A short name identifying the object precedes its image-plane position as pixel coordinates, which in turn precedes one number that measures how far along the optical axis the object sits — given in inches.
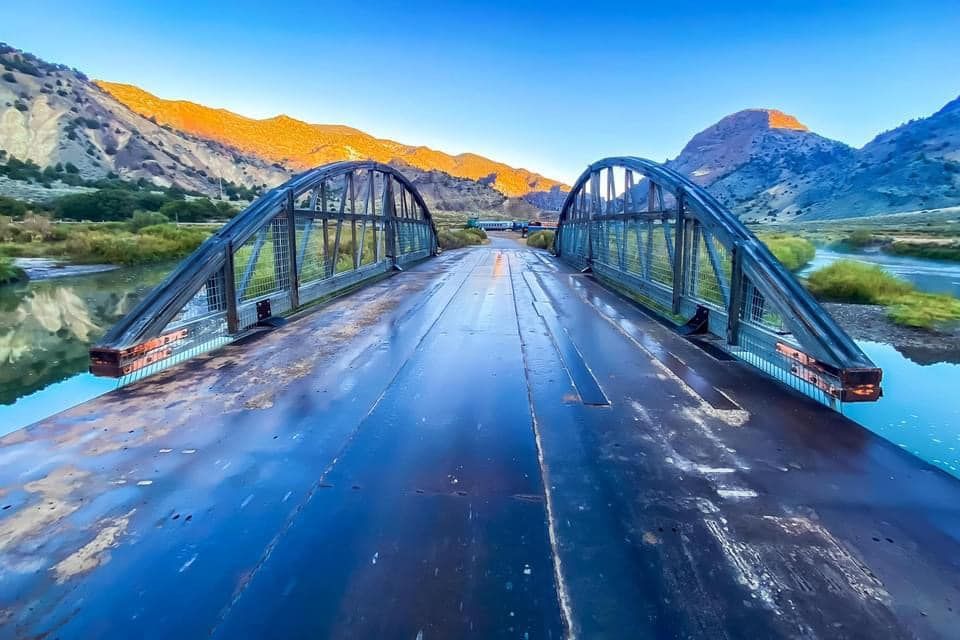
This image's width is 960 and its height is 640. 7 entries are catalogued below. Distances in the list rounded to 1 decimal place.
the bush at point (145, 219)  1262.3
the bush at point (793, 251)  858.2
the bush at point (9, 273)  646.6
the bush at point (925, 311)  434.3
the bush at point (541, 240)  1540.4
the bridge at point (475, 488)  87.3
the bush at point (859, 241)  1445.6
